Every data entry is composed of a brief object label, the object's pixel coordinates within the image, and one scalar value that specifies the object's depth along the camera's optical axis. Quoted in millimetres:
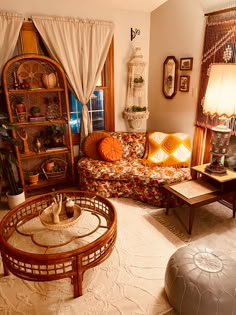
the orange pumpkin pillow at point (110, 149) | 3295
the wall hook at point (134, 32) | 3580
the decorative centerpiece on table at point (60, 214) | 1995
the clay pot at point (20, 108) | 3014
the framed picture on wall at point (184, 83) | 3215
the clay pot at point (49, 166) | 3430
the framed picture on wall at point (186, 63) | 3119
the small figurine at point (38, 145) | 3227
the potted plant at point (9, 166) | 2699
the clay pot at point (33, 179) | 3258
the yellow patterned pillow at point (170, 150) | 3168
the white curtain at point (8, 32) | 2773
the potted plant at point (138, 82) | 3732
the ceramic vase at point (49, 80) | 3076
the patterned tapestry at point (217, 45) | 2527
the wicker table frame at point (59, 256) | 1619
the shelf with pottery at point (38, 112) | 2982
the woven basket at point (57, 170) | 3422
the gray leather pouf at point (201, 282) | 1449
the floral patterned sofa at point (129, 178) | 2926
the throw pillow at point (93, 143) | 3422
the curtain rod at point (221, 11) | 2473
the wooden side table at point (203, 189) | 2422
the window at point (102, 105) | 3580
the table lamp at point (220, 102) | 2209
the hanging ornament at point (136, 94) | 3660
